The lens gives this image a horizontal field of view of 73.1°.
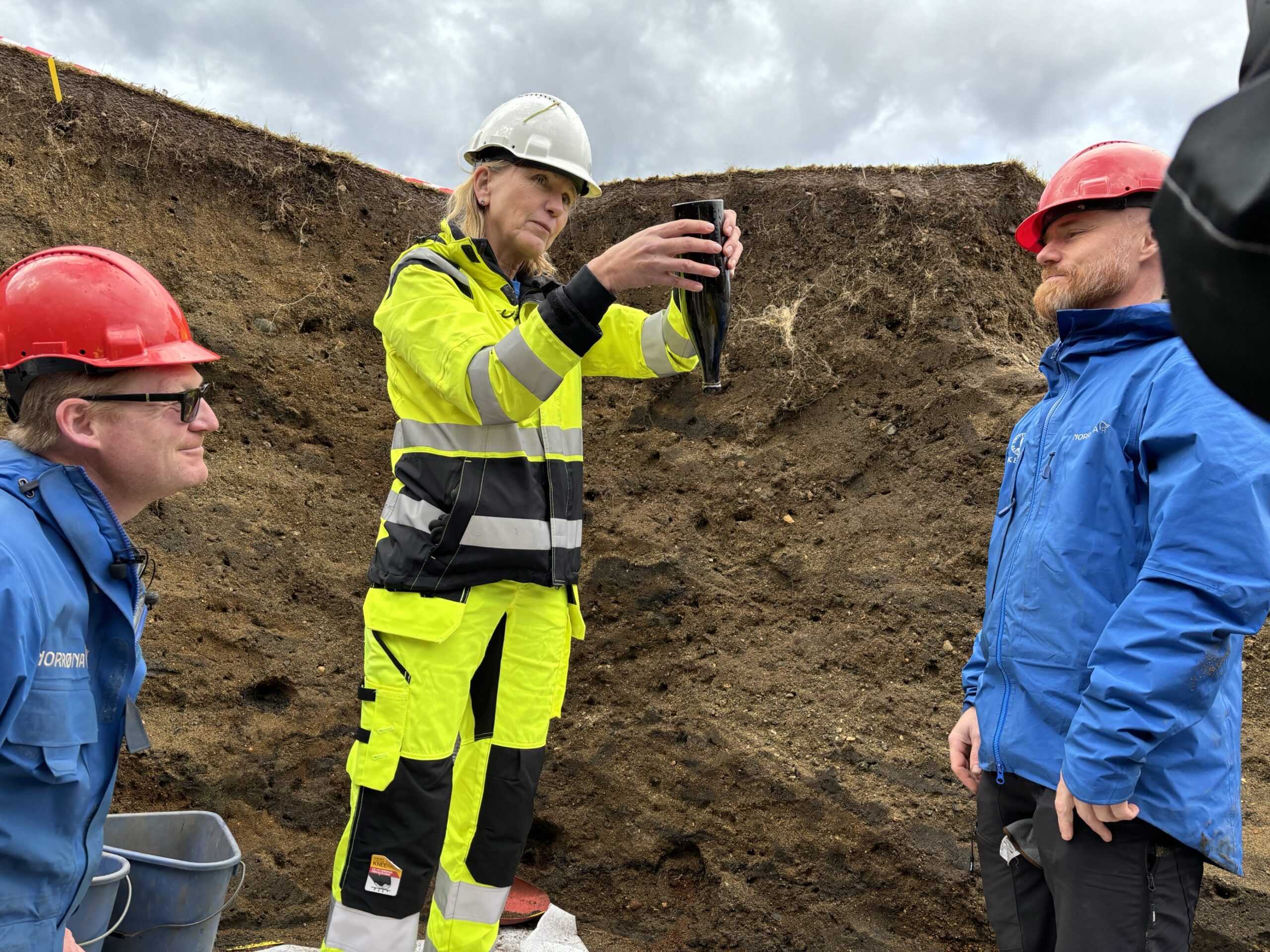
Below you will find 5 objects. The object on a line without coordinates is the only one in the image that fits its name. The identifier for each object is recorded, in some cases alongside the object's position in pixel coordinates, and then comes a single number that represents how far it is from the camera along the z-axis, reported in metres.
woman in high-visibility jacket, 2.36
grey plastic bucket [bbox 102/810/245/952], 2.47
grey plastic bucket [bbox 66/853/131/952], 2.12
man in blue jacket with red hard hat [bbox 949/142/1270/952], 1.62
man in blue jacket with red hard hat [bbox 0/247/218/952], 1.43
